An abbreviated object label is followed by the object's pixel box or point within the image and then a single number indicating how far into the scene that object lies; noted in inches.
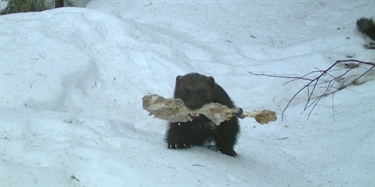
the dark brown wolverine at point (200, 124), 424.8
